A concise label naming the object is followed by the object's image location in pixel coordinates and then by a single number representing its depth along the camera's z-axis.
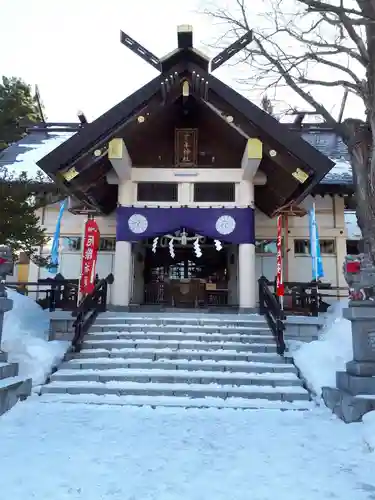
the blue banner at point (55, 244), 12.67
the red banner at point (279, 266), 10.32
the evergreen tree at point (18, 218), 9.03
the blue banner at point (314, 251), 11.77
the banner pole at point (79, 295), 10.42
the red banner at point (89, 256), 10.23
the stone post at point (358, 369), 5.30
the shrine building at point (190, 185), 10.16
